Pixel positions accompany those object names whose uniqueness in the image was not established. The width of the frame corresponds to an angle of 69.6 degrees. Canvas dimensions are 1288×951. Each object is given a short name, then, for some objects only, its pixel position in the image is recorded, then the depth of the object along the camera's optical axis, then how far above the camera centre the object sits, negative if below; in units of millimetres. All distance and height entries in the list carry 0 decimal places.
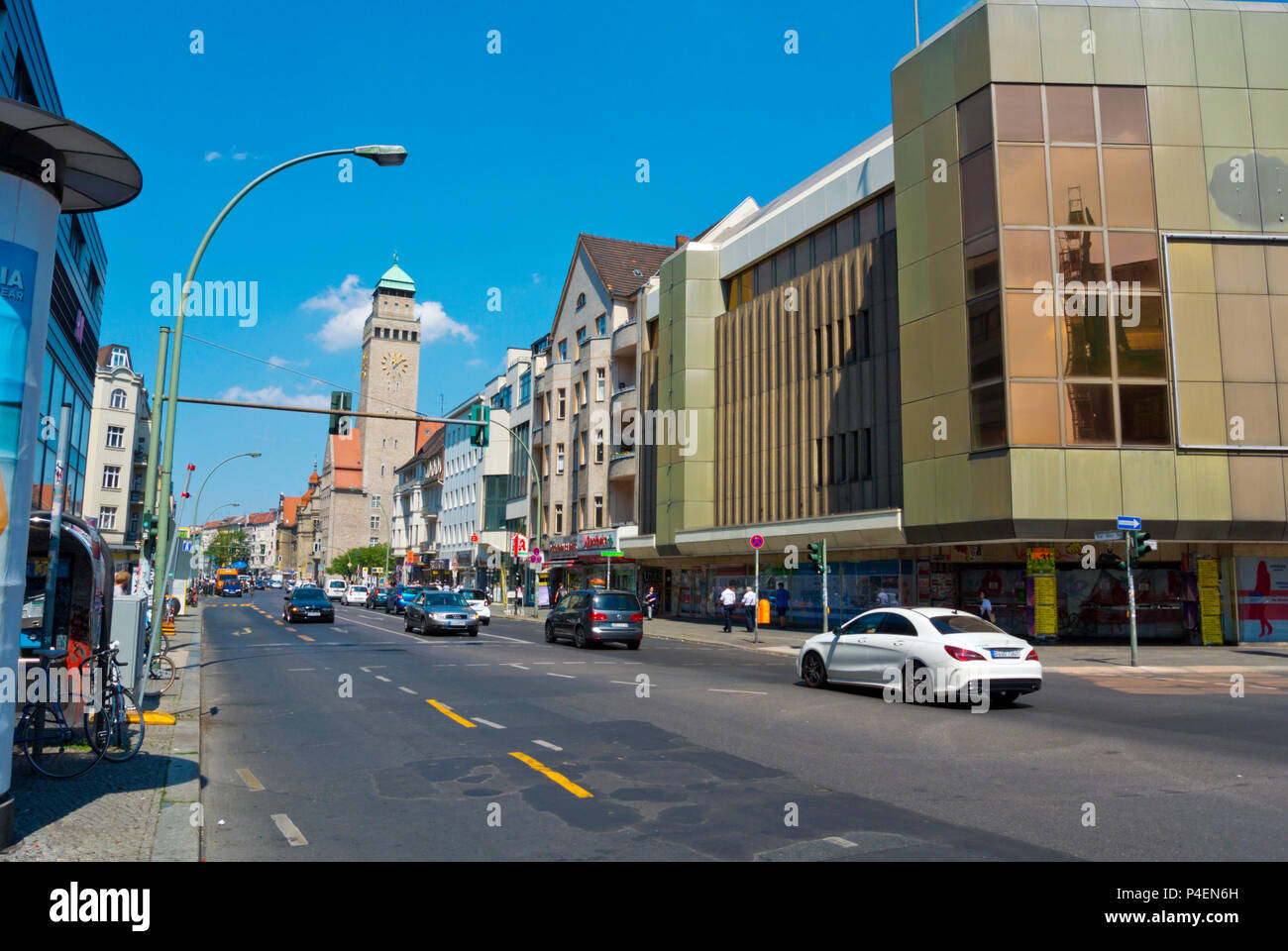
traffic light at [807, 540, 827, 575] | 25125 +814
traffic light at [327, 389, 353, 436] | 20719 +3951
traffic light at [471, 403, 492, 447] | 26233 +4575
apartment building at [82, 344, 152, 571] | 70125 +10526
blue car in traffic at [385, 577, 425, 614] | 45922 -781
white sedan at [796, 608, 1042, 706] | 13195 -1064
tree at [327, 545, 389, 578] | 115875 +3109
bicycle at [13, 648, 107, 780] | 8219 -1481
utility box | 10750 -551
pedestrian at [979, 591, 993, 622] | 25531 -621
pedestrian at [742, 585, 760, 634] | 31344 -604
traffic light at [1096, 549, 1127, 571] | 25344 +679
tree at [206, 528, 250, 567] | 166500 +6027
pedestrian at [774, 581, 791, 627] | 34469 -545
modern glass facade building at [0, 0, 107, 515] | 19000 +8695
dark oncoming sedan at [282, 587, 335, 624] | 37969 -1019
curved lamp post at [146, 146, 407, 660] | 13547 +3891
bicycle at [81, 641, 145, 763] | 8797 -1384
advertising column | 5812 +1251
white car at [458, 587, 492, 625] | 39156 -872
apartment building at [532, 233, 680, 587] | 48250 +9812
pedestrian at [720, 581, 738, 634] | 32750 -597
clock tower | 127062 +28885
